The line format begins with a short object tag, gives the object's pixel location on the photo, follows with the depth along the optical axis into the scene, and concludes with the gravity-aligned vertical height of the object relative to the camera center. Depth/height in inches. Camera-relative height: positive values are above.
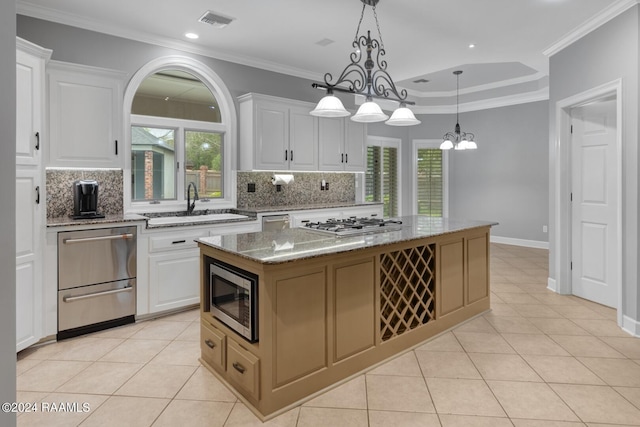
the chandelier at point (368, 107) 105.0 +29.8
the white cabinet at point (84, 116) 127.6 +33.0
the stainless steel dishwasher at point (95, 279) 121.2 -23.9
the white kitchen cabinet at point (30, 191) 107.3 +5.1
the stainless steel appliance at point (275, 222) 172.2 -6.2
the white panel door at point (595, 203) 151.6 +2.6
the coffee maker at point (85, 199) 133.8 +3.4
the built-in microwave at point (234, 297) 82.7 -21.2
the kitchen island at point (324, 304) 81.7 -25.0
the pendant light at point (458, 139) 246.4 +49.2
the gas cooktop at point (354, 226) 110.1 -5.6
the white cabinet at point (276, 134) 181.8 +38.1
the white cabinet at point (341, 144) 209.5 +37.6
